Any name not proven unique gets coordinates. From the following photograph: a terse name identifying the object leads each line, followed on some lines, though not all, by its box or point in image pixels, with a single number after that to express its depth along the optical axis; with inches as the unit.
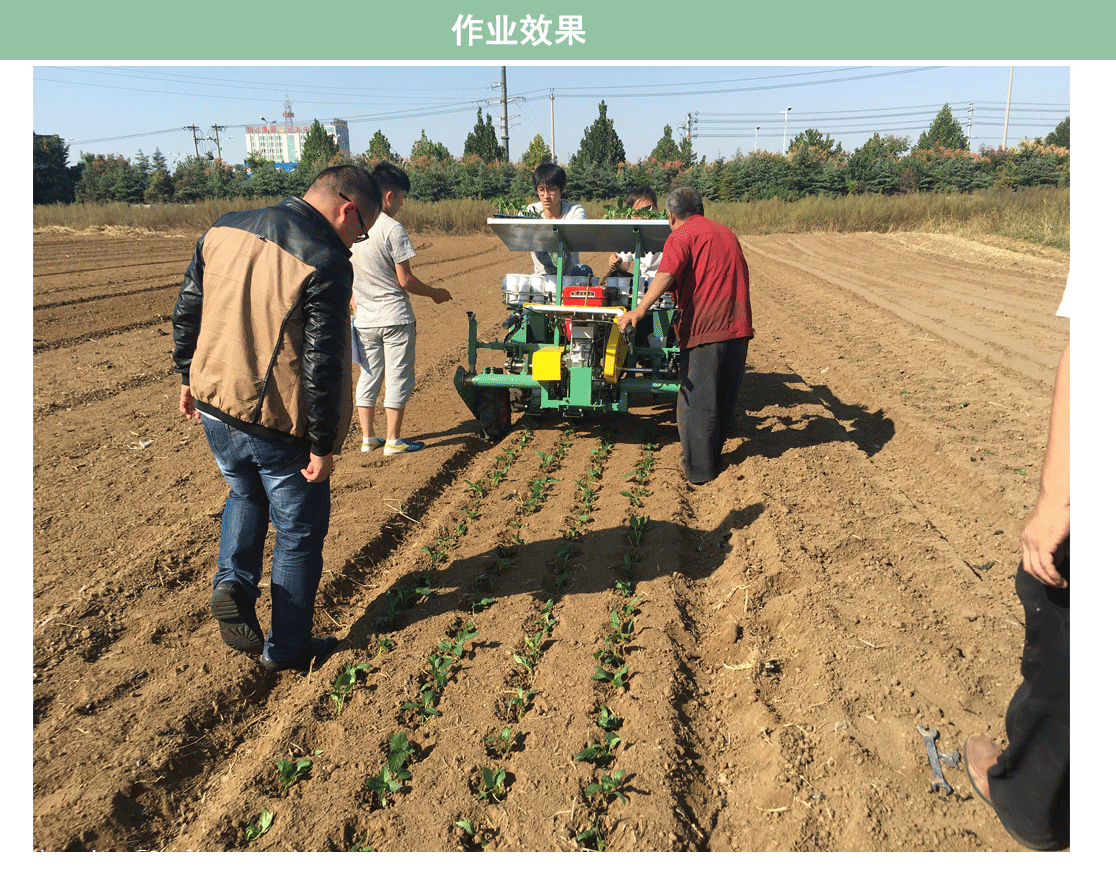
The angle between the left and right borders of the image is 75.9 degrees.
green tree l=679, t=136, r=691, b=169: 1971.9
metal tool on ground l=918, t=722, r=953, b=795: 98.1
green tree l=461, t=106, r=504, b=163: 1979.6
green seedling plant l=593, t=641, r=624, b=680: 129.5
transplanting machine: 217.6
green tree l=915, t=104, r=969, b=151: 2134.6
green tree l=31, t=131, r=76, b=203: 1624.0
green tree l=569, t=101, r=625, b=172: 1979.6
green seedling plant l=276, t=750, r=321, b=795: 103.5
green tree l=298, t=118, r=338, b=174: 1651.8
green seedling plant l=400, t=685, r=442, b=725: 116.0
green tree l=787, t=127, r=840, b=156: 1502.2
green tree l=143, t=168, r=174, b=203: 1578.5
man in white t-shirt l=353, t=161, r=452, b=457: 209.3
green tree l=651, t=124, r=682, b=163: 1982.0
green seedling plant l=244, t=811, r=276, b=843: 95.5
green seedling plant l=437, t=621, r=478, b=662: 131.0
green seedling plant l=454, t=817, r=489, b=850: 94.2
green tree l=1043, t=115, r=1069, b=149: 2149.6
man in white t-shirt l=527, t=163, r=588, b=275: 256.5
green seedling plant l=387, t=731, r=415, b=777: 103.7
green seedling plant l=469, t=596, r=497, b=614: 145.0
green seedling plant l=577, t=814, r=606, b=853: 92.5
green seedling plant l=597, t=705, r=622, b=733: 113.0
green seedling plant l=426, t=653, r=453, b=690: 123.4
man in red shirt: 194.4
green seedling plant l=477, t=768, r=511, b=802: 100.3
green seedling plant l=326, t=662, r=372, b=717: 120.3
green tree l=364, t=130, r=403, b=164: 1756.9
